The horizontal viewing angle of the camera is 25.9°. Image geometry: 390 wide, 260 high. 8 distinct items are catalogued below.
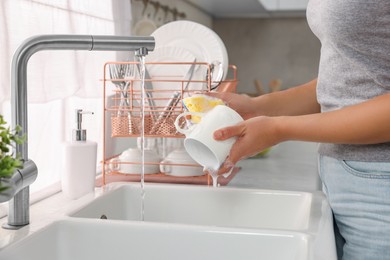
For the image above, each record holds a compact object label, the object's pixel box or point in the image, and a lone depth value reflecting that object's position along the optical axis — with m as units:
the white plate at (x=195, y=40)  1.98
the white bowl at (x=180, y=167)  1.88
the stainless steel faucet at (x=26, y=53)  1.36
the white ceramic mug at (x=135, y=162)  1.89
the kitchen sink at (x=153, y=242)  1.39
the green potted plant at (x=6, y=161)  1.10
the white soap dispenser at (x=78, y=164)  1.66
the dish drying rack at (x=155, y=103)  1.79
